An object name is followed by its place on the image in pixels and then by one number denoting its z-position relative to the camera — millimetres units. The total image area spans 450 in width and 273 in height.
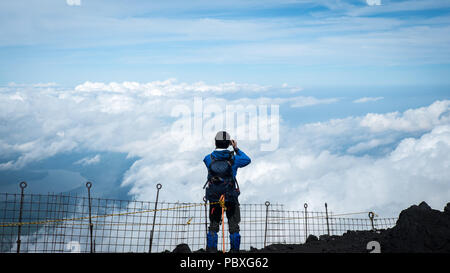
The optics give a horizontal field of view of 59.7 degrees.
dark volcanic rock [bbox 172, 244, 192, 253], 9377
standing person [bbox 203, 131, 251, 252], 8742
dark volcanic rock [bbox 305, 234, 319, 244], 11455
